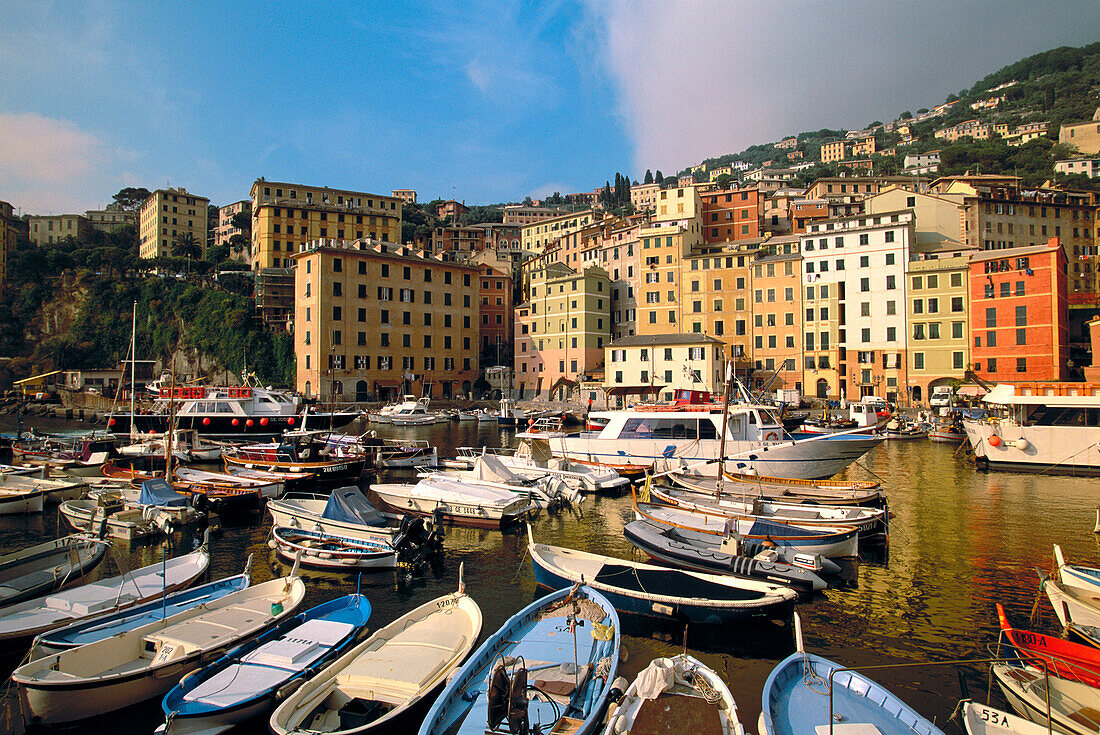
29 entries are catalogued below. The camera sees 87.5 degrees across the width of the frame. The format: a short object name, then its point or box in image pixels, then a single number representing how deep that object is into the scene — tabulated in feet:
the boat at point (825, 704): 21.38
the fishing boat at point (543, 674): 21.47
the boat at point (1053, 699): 21.30
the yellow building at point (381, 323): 191.31
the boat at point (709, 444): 75.05
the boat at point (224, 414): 117.29
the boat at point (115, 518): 55.26
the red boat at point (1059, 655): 23.88
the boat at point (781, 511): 48.49
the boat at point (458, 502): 59.16
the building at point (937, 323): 165.48
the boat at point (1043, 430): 92.02
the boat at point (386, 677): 22.61
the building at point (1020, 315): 147.13
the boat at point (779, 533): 44.50
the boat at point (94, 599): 31.89
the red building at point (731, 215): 229.66
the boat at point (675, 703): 20.95
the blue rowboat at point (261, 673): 23.38
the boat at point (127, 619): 28.25
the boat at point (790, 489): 57.00
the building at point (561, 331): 214.69
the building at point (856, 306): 175.22
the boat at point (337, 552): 45.49
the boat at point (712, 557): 38.99
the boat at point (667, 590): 33.09
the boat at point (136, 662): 25.09
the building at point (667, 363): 168.66
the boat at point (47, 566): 36.70
